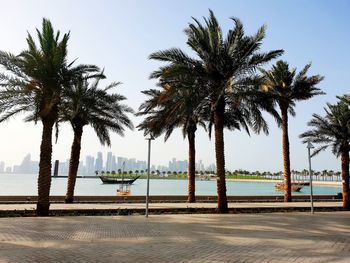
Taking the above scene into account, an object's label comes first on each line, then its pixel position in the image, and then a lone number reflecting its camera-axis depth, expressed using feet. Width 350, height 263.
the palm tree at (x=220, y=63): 55.01
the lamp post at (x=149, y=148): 48.54
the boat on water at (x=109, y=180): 348.79
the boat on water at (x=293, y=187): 261.03
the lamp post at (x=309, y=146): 57.88
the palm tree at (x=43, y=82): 48.21
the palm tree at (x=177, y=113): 54.89
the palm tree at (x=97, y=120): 67.41
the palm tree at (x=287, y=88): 81.71
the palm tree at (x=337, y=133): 71.72
